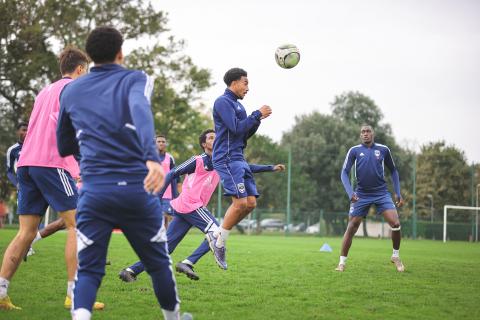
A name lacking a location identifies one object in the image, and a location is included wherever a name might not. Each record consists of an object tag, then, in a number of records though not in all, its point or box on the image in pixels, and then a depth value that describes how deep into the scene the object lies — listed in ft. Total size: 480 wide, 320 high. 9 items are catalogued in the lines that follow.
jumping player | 25.76
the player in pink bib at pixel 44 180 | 19.71
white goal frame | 129.97
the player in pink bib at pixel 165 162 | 44.73
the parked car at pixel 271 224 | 131.85
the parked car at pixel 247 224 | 132.47
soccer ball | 31.22
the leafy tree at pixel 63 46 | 110.83
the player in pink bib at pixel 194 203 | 27.55
